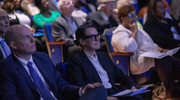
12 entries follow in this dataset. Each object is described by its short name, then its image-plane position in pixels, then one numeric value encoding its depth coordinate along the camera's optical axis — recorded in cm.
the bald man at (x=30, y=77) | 396
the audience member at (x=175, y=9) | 1005
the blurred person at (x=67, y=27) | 796
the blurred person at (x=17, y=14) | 816
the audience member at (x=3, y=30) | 509
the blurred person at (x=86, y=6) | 1133
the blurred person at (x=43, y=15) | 899
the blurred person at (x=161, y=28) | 745
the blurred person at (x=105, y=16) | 880
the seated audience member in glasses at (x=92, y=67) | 492
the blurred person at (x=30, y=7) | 967
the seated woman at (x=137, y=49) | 651
